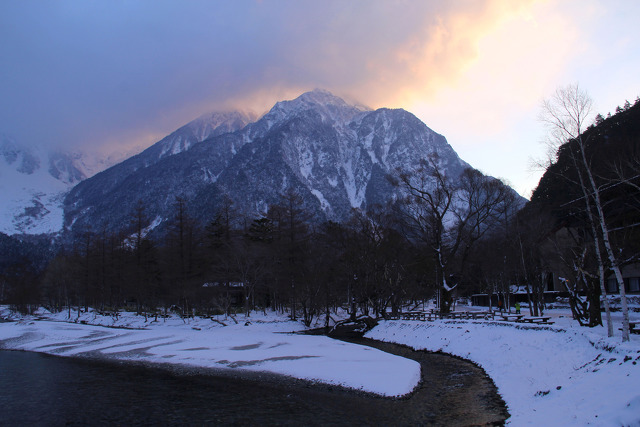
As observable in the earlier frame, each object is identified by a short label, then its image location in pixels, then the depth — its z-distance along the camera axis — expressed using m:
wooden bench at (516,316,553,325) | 25.99
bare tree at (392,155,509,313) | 36.28
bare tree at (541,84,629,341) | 16.03
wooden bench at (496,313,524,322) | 28.72
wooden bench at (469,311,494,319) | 32.28
